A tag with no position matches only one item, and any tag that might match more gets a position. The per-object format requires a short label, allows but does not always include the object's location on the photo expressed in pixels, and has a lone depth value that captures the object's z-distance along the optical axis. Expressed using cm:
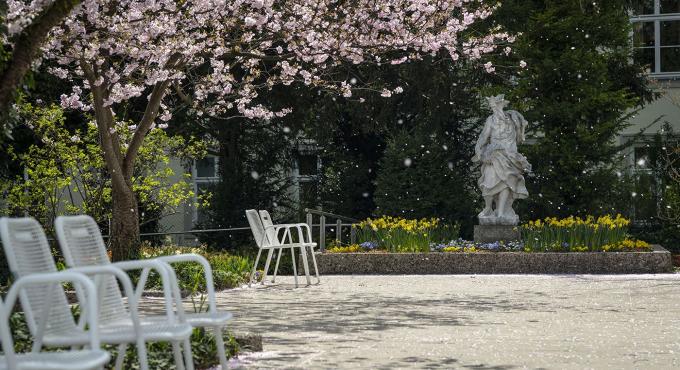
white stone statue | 2005
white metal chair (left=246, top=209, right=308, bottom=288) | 1556
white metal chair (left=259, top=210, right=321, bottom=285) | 1569
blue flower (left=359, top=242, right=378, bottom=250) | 1962
